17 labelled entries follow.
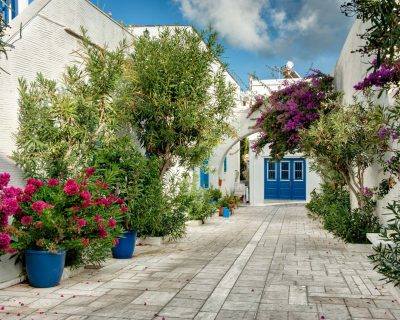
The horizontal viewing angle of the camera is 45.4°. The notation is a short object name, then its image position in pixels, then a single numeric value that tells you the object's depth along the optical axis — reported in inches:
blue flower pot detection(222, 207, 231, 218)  702.5
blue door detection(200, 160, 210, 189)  759.8
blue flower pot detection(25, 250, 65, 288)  239.5
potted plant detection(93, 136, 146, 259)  330.6
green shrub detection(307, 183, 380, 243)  370.9
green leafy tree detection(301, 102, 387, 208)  358.9
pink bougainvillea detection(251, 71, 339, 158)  523.2
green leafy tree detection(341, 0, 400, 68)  103.2
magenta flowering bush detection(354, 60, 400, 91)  227.9
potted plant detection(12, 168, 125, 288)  236.7
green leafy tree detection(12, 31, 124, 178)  274.8
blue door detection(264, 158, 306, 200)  1019.9
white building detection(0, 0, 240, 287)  262.5
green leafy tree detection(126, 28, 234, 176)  381.4
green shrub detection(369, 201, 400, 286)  141.8
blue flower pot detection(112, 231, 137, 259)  333.3
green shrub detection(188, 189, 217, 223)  579.8
